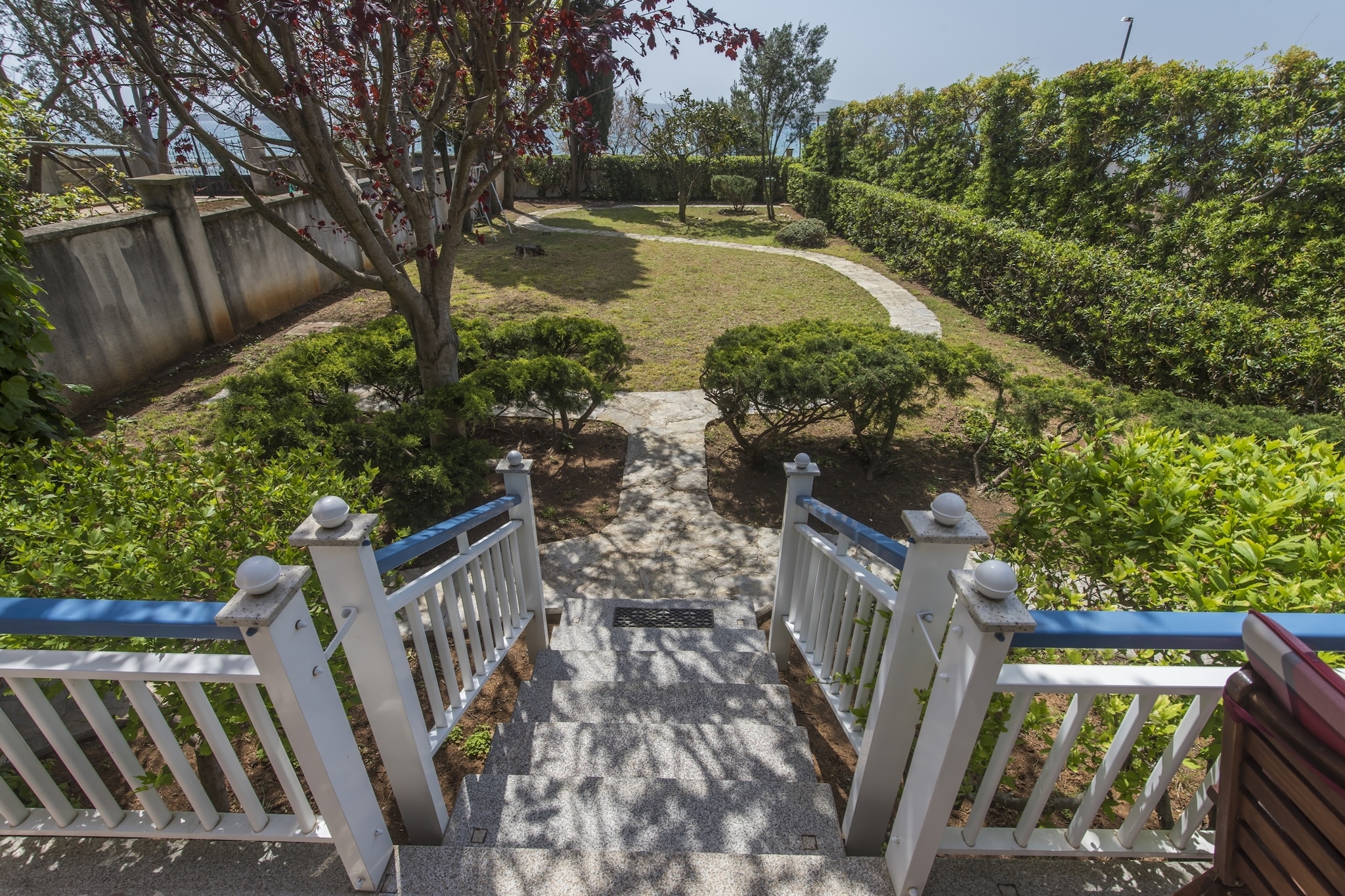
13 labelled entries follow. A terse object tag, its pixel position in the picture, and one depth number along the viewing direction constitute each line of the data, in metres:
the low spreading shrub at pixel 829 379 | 4.50
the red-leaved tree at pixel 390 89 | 3.16
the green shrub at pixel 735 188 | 18.30
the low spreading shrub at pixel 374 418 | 3.79
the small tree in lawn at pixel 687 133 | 15.77
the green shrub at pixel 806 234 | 14.52
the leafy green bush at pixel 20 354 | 2.87
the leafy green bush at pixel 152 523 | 1.75
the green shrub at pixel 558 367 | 4.85
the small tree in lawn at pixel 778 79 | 19.20
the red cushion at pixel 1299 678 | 0.86
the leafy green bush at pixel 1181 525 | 1.68
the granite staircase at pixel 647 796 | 1.66
